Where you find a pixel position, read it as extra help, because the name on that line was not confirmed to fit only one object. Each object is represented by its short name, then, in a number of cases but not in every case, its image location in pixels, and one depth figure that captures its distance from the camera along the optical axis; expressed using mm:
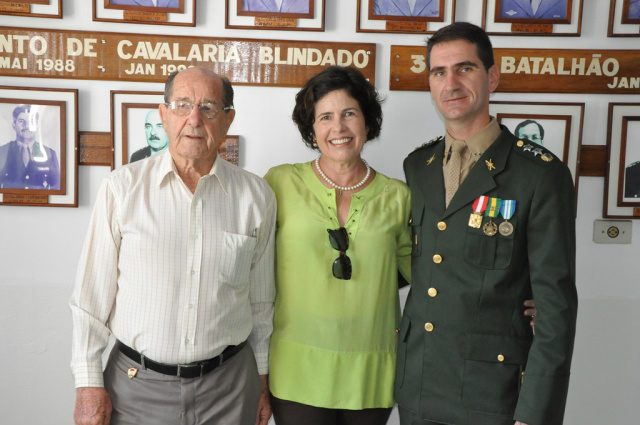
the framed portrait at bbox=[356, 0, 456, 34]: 2146
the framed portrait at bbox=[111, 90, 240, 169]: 2131
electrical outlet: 2252
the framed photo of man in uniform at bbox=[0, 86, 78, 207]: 2119
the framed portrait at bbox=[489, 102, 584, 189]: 2201
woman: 1595
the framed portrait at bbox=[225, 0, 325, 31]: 2121
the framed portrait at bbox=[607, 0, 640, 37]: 2176
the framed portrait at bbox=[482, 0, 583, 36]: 2164
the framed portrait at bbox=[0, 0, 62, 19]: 2078
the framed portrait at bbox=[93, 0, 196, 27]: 2094
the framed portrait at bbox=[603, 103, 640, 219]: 2213
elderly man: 1452
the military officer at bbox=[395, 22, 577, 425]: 1372
